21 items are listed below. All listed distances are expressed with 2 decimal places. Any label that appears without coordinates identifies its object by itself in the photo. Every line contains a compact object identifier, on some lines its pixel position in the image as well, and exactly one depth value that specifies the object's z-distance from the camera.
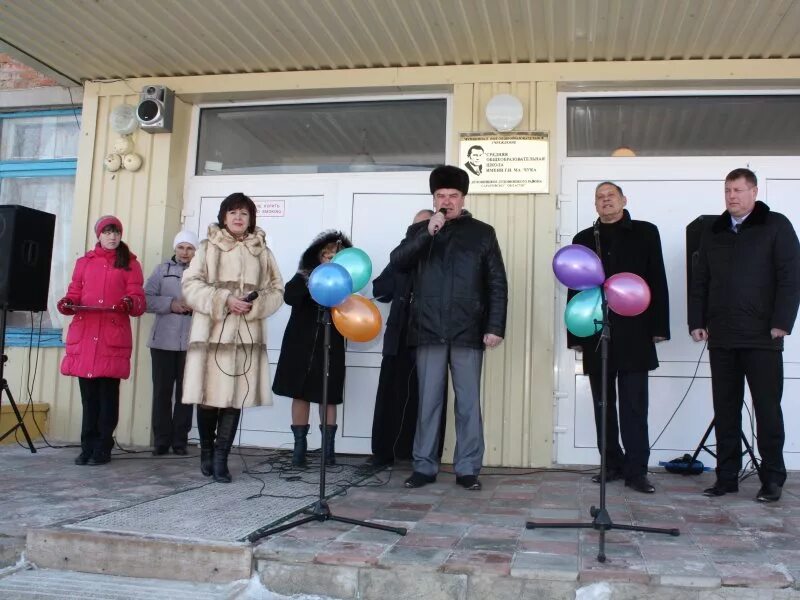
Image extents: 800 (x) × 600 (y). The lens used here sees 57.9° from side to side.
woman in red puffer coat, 4.93
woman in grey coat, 5.54
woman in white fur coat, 4.30
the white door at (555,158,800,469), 5.36
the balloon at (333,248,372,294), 3.99
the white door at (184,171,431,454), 5.80
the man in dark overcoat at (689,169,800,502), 4.09
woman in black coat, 4.98
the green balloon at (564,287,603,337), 3.82
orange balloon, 4.04
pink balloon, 3.68
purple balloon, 3.57
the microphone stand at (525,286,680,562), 2.91
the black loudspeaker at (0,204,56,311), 5.36
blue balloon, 3.62
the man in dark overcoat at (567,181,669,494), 4.43
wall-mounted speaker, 5.98
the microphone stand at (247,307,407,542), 3.17
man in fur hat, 4.31
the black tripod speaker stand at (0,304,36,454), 5.32
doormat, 3.19
